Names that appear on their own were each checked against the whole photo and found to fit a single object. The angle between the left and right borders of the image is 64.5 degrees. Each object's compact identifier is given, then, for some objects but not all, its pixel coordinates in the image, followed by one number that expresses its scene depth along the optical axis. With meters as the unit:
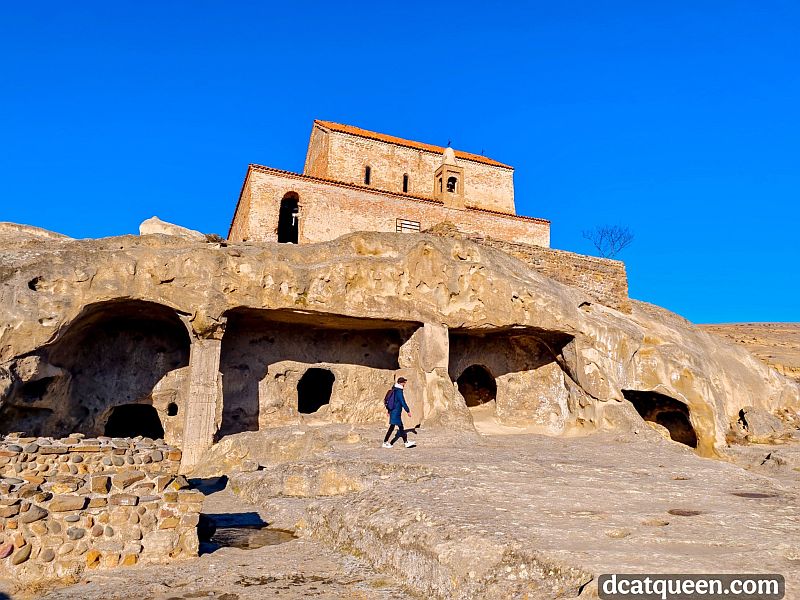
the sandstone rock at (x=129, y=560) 5.67
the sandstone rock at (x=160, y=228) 18.84
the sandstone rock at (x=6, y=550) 5.27
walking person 10.34
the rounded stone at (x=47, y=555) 5.39
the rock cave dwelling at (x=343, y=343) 12.02
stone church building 22.93
